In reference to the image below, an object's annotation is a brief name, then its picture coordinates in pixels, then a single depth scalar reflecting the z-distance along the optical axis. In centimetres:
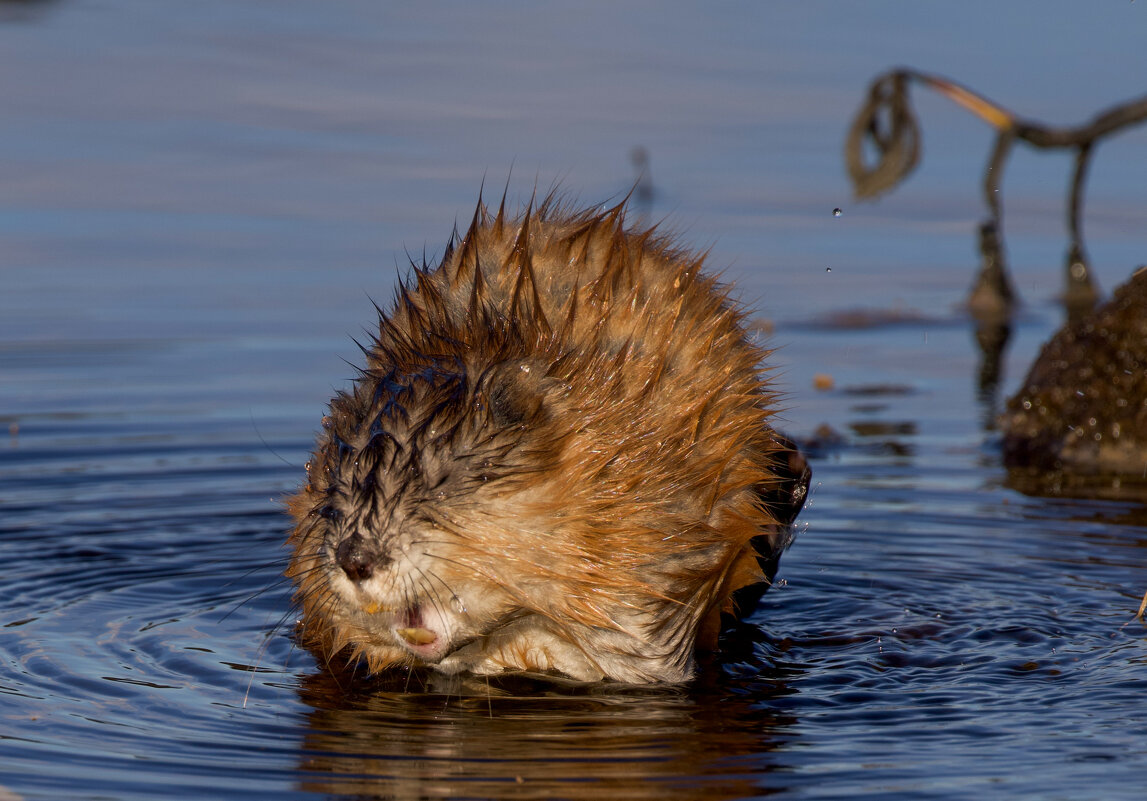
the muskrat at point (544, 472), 887
